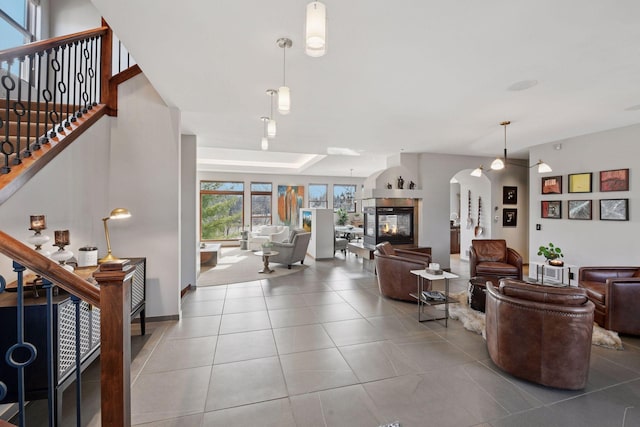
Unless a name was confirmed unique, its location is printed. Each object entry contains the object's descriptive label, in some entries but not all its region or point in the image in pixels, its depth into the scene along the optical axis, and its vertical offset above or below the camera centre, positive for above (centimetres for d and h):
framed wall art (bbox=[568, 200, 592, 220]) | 521 +11
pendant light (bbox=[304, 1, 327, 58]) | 145 +97
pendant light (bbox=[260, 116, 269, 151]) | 403 +148
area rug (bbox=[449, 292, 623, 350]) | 318 -140
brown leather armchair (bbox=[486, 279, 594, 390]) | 236 -103
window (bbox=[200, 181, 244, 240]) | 1084 +14
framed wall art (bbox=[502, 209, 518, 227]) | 735 -7
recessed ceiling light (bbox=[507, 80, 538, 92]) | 308 +144
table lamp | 296 -2
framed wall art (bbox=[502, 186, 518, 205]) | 736 +50
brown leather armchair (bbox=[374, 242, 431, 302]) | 447 -101
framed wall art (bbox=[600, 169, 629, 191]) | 468 +59
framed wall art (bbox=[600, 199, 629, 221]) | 468 +10
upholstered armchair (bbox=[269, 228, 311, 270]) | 701 -89
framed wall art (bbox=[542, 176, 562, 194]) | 568 +61
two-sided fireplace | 674 -20
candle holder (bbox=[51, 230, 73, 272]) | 246 -32
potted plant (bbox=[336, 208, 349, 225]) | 1201 -16
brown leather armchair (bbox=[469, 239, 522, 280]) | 505 -88
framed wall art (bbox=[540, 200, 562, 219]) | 569 +11
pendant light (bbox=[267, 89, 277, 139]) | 315 +102
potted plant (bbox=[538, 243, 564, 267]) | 463 -69
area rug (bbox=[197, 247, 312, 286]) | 590 -137
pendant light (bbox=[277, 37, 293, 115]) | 236 +101
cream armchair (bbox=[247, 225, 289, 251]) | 948 -78
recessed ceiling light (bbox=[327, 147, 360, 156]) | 665 +152
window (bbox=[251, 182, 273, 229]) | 1147 +41
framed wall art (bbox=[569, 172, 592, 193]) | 519 +61
